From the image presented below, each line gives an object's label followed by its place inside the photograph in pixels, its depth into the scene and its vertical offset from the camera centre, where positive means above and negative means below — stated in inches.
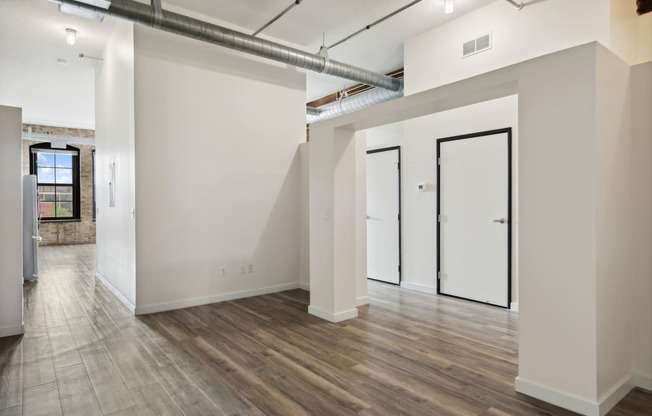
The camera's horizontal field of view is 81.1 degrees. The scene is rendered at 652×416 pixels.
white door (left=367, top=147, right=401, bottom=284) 243.4 -7.6
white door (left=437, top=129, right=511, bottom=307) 187.3 -7.1
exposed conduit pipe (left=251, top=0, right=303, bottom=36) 178.2 +93.3
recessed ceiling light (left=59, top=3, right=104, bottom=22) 146.9 +77.0
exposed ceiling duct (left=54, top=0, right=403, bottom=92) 152.9 +78.7
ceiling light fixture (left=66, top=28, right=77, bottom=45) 209.2 +93.1
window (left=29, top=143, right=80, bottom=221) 449.4 +29.9
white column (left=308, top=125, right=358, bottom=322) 170.1 -8.9
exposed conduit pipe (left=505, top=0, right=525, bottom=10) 168.7 +89.9
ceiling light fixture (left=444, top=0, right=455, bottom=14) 164.1 +85.6
